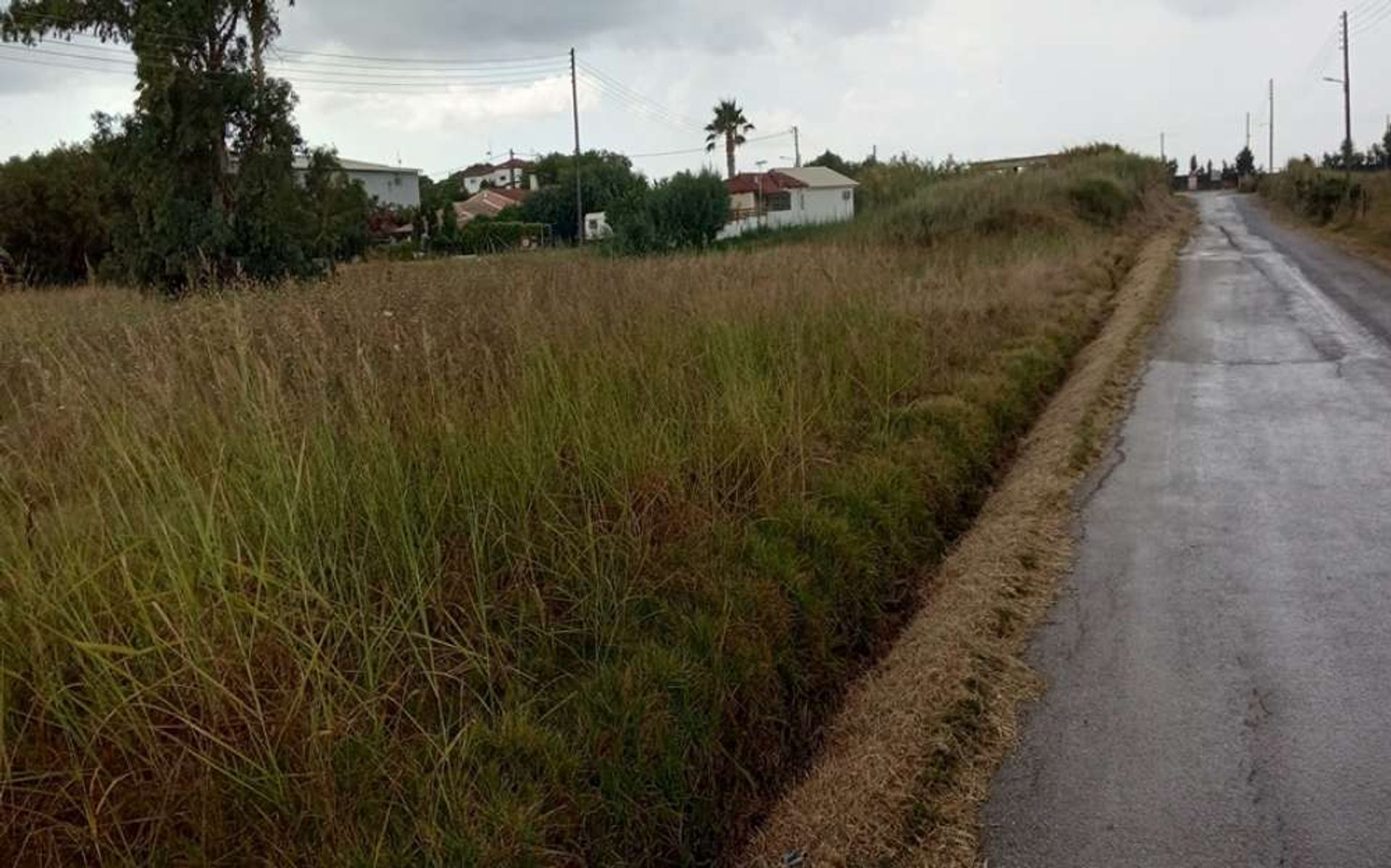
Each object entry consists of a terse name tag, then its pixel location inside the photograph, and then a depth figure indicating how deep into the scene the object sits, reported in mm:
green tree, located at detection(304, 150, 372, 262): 27359
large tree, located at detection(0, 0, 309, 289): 24703
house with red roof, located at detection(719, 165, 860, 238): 64438
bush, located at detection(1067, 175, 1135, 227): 34188
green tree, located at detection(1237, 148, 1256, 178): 96562
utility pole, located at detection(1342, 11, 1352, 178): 49353
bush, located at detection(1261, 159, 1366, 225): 37312
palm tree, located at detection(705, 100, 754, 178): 81125
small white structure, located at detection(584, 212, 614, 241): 38534
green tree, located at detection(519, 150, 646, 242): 56906
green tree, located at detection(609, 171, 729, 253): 40875
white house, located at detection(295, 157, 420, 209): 75750
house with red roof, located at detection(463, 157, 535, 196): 126144
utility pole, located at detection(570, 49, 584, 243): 46969
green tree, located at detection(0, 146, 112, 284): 29422
